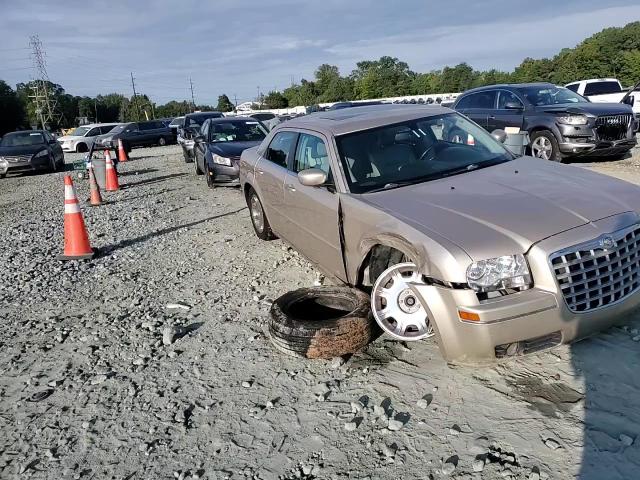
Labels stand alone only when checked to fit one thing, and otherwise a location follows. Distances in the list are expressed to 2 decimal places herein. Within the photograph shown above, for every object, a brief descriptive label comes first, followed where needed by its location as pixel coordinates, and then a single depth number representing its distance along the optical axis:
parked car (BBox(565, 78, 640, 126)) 16.21
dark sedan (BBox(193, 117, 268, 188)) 10.59
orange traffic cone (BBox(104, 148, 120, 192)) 12.48
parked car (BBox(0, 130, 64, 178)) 16.72
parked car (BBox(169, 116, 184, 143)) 31.69
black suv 10.02
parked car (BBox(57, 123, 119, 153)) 28.58
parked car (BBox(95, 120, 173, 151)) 28.42
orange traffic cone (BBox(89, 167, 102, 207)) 10.72
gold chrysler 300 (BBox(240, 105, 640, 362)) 2.84
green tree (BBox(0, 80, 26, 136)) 69.19
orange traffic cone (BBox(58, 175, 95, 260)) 6.43
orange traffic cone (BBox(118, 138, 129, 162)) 21.67
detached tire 3.41
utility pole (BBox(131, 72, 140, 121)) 101.71
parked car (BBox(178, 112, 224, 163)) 15.90
